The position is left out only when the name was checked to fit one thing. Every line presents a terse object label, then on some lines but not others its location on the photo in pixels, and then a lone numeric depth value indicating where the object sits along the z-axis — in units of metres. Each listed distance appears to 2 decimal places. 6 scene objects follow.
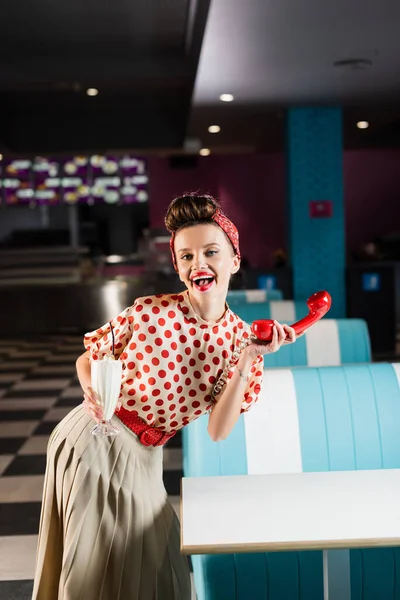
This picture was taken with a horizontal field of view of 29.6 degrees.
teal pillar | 7.60
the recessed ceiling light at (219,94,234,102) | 6.61
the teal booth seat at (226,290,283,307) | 5.35
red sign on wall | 7.73
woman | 1.53
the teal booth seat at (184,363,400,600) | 2.05
